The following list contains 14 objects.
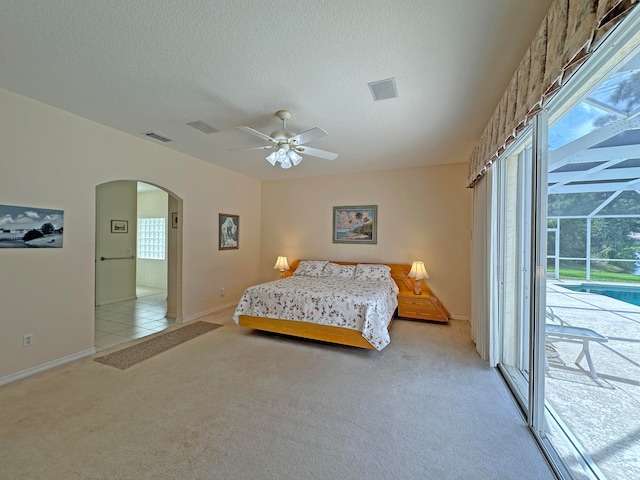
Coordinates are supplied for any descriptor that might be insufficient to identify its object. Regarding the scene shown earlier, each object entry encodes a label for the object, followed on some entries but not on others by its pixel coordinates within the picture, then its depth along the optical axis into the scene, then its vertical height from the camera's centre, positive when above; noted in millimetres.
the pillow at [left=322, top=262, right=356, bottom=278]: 5038 -596
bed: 3236 -931
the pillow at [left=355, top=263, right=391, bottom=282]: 4750 -587
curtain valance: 1062 +947
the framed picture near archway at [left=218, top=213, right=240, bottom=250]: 5161 +156
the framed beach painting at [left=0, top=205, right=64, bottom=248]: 2549 +102
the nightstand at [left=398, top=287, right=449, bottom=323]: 4355 -1129
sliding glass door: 1398 -182
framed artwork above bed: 5301 +321
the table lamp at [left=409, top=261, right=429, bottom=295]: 4559 -569
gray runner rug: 2971 -1379
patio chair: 2152 -784
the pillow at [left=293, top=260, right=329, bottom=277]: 5223 -571
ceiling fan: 2652 +1023
